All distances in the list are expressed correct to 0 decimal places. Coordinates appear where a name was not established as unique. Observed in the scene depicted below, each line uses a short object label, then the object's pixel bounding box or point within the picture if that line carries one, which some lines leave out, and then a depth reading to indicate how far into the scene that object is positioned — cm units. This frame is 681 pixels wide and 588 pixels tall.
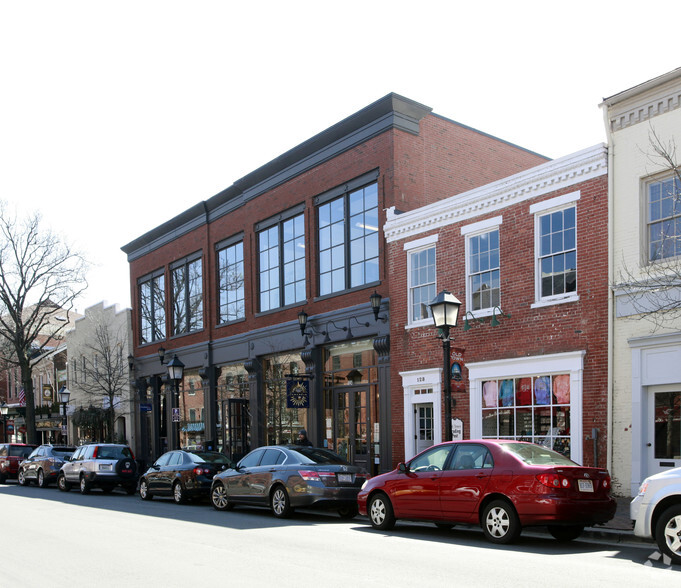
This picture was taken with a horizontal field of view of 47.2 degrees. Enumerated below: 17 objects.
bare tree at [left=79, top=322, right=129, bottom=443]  3619
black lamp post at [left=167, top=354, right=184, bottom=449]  2611
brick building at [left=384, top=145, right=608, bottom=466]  1566
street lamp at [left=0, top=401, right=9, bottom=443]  5721
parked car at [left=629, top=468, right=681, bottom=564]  892
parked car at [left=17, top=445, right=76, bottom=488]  2773
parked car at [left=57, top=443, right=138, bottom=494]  2402
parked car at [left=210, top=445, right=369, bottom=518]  1438
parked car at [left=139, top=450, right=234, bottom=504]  1892
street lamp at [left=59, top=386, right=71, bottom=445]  3666
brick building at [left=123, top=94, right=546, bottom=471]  2156
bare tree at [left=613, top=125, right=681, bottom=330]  1397
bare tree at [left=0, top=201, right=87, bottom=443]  4053
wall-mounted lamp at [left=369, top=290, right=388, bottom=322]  2059
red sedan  1023
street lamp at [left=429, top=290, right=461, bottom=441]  1443
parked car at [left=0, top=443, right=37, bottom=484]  3198
